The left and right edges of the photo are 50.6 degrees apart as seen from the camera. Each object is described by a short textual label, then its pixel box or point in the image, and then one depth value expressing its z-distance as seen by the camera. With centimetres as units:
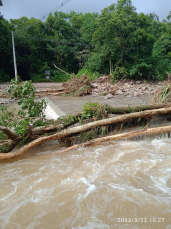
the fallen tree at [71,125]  429
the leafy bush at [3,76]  2401
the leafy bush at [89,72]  2104
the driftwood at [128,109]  556
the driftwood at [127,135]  461
